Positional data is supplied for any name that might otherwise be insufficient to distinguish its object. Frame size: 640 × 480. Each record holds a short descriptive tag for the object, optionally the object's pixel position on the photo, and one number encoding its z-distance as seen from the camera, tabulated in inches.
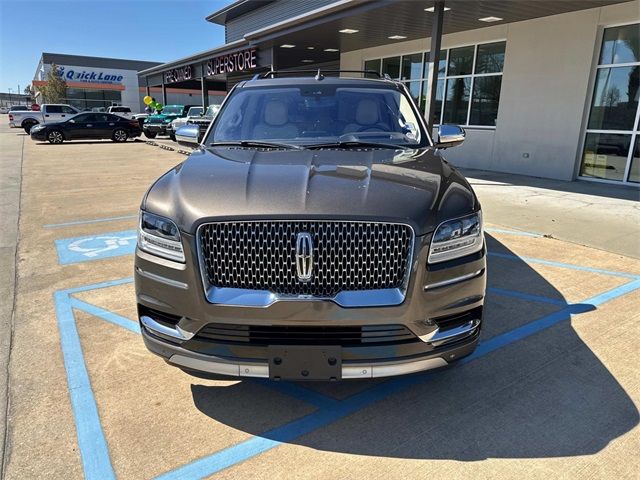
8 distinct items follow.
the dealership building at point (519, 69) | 412.5
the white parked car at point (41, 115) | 1220.5
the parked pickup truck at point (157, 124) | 1109.7
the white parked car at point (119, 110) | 1641.2
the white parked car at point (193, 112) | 1058.1
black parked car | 926.4
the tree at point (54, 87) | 2192.4
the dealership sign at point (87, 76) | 2362.2
